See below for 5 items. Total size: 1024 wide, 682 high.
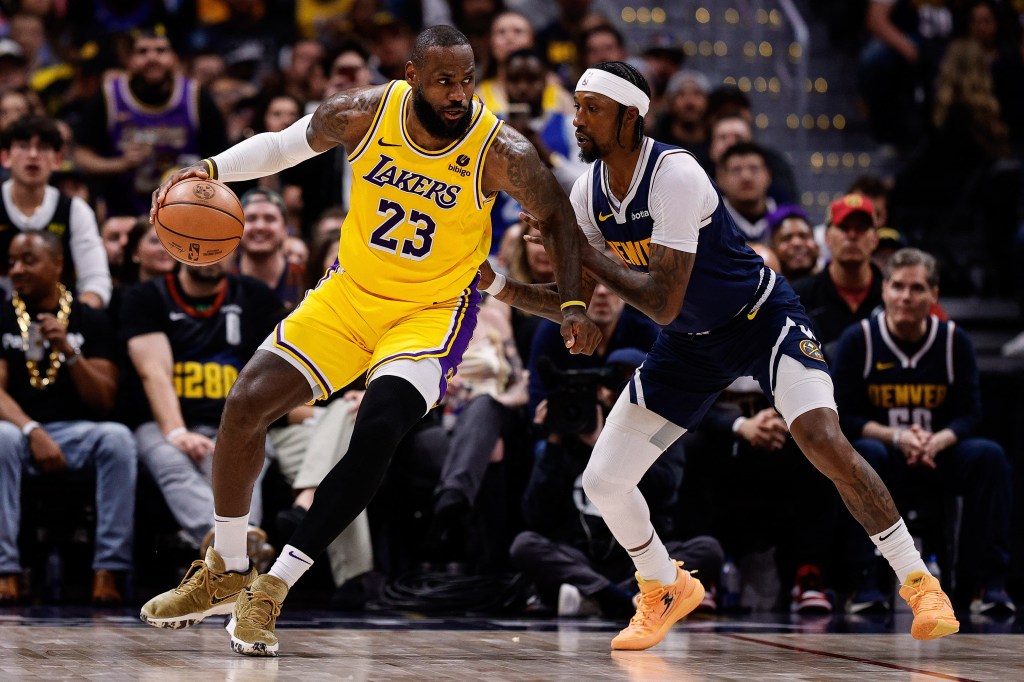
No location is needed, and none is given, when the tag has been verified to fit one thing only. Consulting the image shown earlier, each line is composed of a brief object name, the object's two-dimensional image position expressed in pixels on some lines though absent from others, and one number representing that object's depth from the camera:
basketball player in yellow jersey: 10.14
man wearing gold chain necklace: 13.91
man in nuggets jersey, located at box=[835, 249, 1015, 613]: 14.64
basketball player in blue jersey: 10.42
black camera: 14.20
